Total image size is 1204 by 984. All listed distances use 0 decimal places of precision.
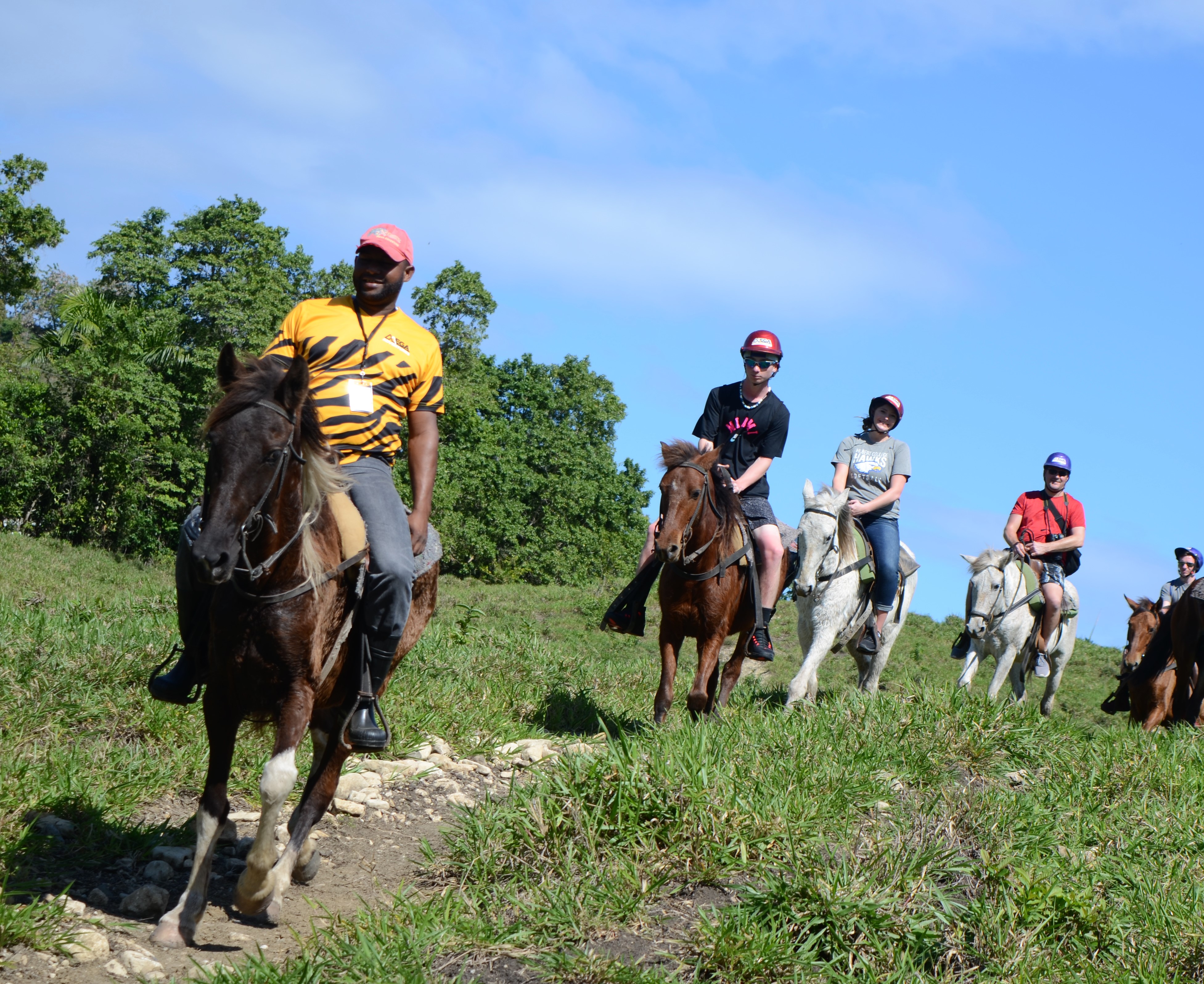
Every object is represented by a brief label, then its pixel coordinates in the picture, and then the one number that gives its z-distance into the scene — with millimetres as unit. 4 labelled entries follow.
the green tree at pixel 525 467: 47375
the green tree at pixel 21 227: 32156
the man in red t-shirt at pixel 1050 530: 14008
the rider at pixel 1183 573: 18594
